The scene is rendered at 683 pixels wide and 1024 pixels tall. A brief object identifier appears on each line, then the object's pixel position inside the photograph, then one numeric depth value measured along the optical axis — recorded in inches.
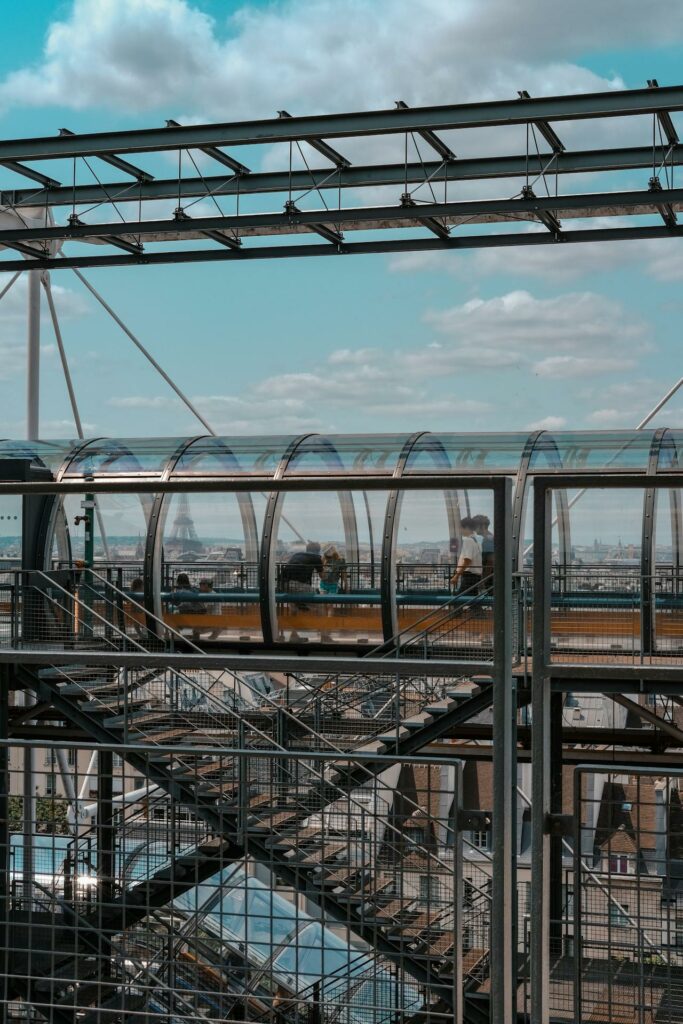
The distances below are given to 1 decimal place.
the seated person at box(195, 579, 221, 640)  671.8
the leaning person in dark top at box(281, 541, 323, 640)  658.8
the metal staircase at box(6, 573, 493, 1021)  524.4
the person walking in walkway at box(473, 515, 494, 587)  639.6
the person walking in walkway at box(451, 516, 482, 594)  635.5
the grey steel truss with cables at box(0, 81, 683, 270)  566.9
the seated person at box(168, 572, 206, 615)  679.1
